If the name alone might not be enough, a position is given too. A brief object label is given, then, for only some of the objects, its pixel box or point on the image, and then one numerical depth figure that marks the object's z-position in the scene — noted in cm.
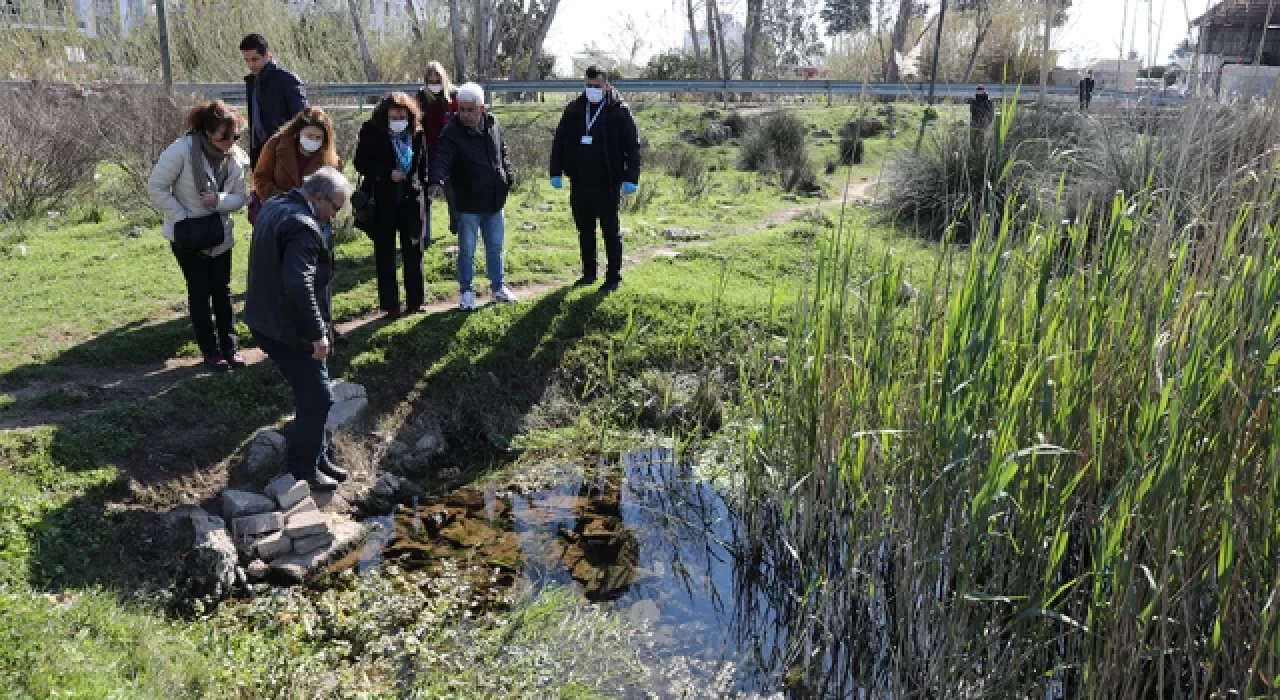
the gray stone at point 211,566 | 464
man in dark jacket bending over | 478
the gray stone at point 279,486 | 519
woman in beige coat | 580
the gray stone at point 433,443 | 639
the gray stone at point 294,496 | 517
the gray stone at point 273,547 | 496
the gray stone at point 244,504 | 508
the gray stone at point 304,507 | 517
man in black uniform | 756
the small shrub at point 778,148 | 1597
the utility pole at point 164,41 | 1563
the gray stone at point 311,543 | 506
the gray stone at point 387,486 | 586
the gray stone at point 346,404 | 607
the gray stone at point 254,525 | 498
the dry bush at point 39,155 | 1107
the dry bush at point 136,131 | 1188
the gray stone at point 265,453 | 557
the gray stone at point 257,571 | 487
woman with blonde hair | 800
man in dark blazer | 682
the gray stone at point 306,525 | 505
